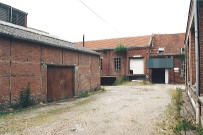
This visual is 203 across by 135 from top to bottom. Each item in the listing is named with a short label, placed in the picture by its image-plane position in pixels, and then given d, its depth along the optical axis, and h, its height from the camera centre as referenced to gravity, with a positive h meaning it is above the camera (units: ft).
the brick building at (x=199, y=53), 15.17 +1.71
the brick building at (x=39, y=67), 22.49 +0.49
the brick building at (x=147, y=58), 67.21 +4.71
